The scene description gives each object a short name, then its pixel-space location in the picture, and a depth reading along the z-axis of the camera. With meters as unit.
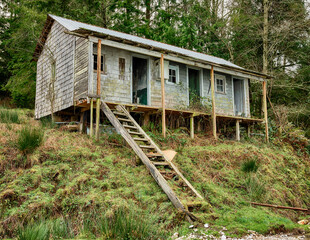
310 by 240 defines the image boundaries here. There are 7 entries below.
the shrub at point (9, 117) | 12.32
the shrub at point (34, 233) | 4.86
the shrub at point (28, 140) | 8.12
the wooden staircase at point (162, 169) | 6.93
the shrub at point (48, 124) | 12.47
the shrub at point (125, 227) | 5.24
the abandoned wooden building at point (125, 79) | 12.09
